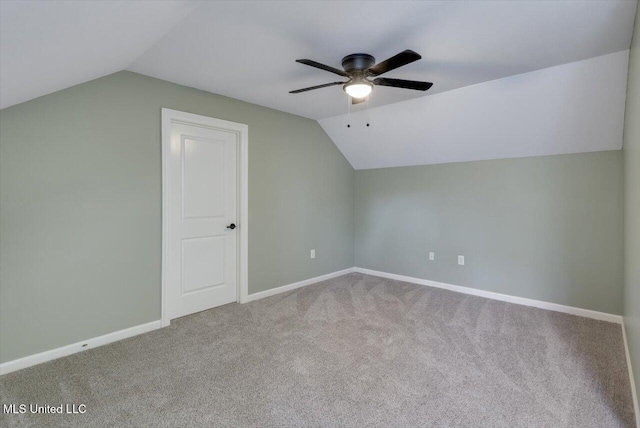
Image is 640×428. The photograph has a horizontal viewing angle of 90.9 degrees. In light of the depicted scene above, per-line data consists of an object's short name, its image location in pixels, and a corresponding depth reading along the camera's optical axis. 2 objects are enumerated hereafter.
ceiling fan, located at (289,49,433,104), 2.37
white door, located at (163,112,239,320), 3.14
